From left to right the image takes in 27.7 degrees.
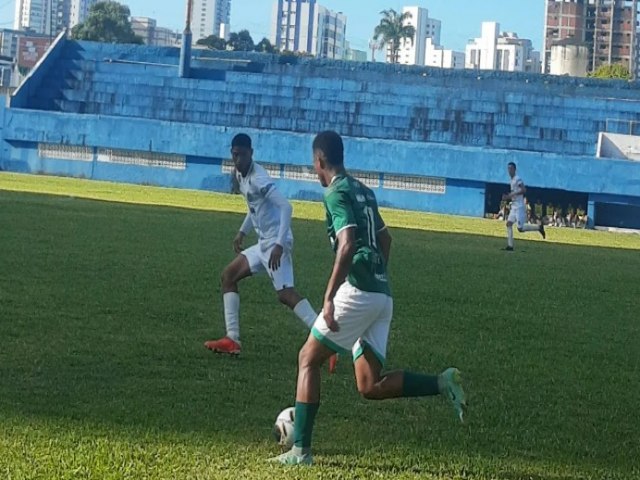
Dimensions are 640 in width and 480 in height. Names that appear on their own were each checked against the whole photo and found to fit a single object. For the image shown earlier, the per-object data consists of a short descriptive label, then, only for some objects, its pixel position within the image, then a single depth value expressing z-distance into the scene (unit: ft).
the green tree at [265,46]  385.50
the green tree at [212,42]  357.00
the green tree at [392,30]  398.83
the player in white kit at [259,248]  34.55
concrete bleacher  159.53
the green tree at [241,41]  391.75
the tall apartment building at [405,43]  417.92
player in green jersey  22.71
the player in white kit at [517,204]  87.04
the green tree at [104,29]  377.50
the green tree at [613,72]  340.33
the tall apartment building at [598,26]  611.47
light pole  188.74
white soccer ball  23.36
